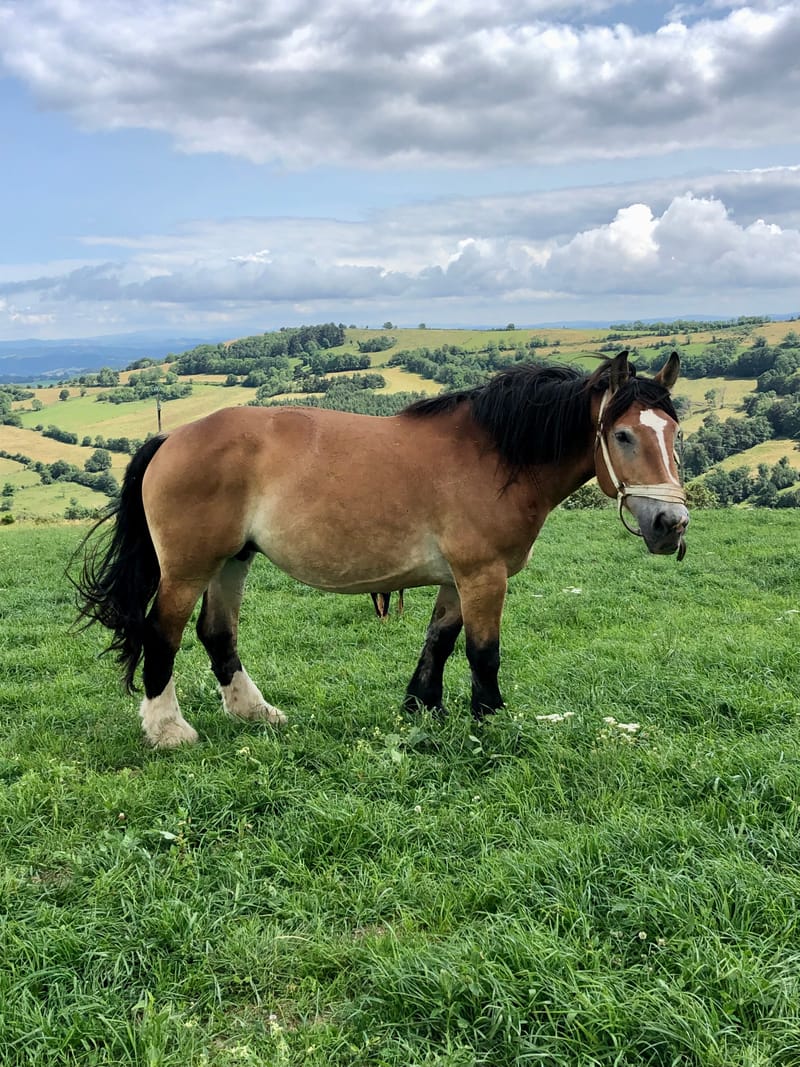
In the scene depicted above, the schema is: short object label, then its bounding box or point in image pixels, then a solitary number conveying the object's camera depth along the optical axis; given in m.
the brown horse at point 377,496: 4.77
